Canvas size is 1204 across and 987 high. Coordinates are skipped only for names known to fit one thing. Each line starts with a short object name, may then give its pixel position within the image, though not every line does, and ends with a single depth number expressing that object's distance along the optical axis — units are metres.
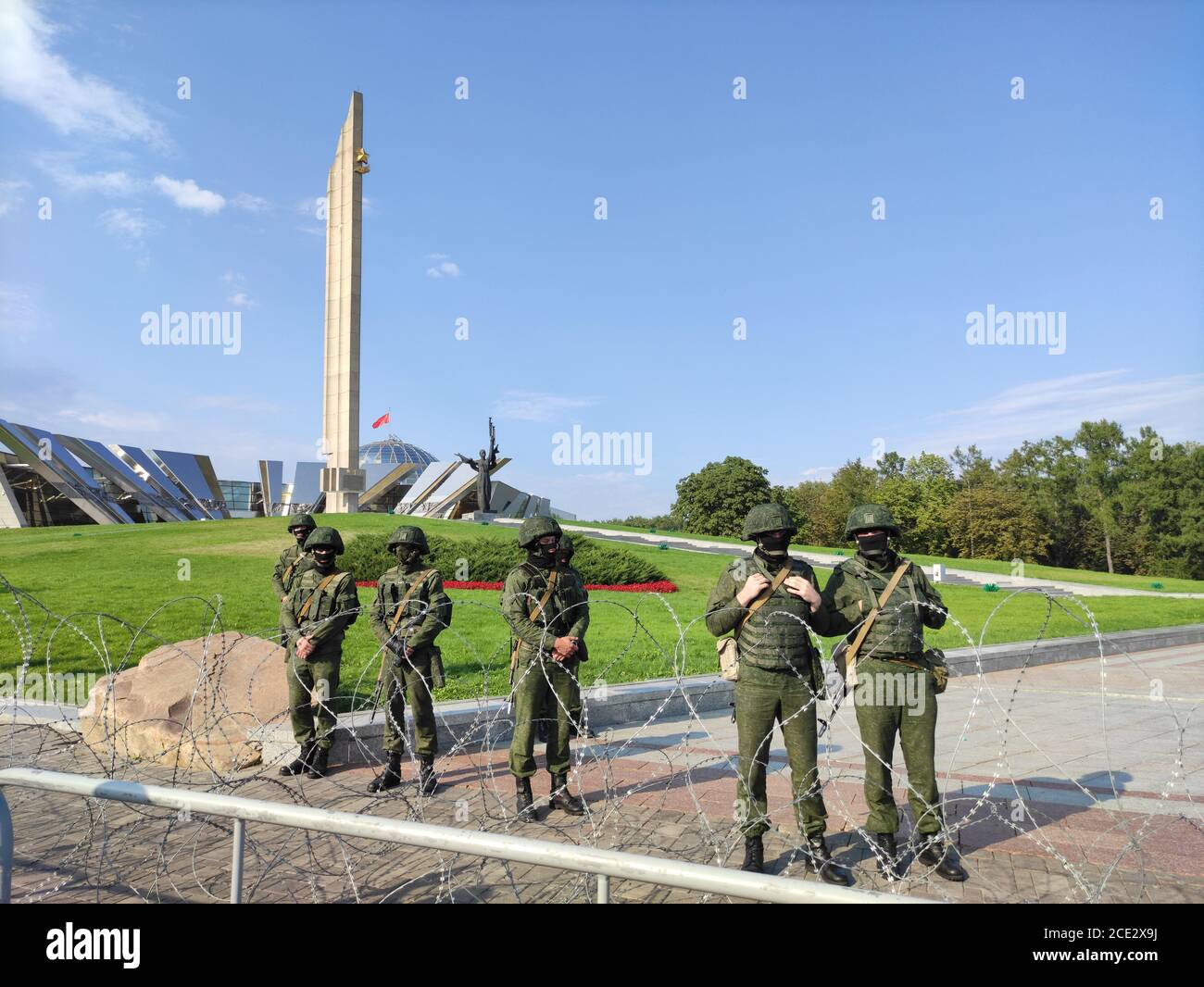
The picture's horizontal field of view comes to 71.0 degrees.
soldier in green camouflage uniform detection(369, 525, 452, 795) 7.08
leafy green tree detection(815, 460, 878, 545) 82.00
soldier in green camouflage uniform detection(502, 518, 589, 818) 6.52
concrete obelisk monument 44.75
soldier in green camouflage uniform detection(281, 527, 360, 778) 7.51
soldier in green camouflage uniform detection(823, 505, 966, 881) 5.05
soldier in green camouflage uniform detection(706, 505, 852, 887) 5.05
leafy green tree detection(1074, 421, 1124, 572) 77.19
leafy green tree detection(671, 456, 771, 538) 74.88
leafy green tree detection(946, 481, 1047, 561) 68.88
